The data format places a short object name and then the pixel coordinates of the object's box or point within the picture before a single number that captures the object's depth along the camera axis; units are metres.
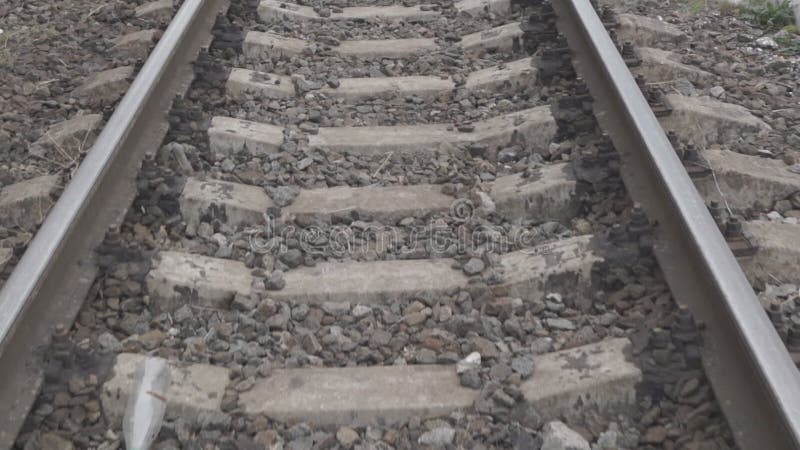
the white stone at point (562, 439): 2.37
